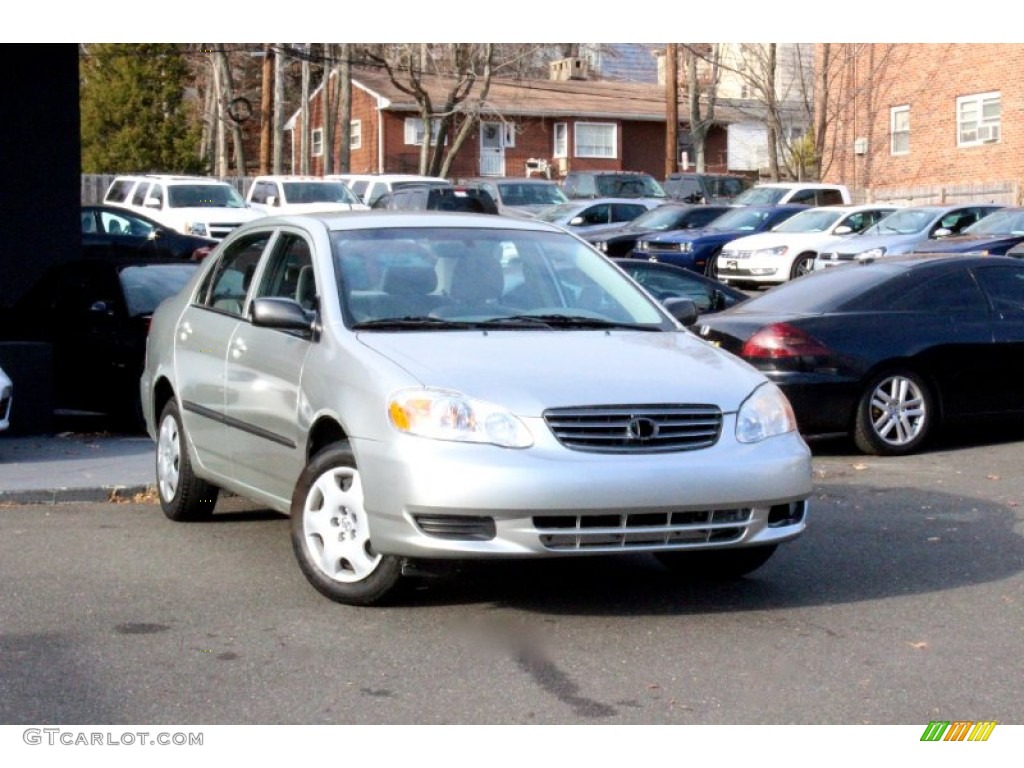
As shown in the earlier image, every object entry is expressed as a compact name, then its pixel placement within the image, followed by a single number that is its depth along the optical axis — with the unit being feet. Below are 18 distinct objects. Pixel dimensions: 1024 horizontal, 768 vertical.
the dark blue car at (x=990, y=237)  73.31
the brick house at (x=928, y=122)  128.06
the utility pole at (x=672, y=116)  147.84
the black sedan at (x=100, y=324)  43.50
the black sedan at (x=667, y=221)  98.07
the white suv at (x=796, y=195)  114.05
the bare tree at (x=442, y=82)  155.02
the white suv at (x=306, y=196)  113.50
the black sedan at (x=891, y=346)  38.63
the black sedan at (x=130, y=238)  85.46
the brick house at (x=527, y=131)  189.88
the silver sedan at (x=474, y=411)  21.25
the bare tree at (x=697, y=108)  164.96
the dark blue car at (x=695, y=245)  95.14
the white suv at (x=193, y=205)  105.81
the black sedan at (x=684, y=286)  51.75
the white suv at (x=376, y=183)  125.08
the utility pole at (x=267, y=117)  153.89
